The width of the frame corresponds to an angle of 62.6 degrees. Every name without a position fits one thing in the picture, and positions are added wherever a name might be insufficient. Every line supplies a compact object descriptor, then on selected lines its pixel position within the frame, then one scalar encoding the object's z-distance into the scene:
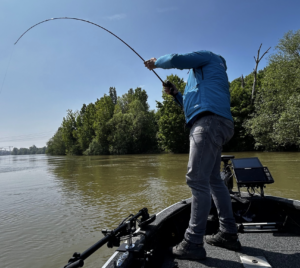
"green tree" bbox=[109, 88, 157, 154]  44.38
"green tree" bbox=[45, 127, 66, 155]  78.31
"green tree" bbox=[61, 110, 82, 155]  66.94
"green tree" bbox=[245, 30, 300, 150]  19.45
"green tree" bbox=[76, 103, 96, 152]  57.91
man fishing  2.02
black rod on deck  1.27
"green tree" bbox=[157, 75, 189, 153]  35.34
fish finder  3.13
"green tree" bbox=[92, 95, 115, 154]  48.94
